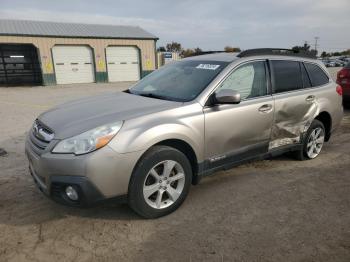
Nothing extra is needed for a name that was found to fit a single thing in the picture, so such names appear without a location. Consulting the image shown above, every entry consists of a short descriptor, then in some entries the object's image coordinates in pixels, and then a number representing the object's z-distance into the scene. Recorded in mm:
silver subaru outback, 2854
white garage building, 23516
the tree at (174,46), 75500
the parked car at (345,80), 9207
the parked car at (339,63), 54981
